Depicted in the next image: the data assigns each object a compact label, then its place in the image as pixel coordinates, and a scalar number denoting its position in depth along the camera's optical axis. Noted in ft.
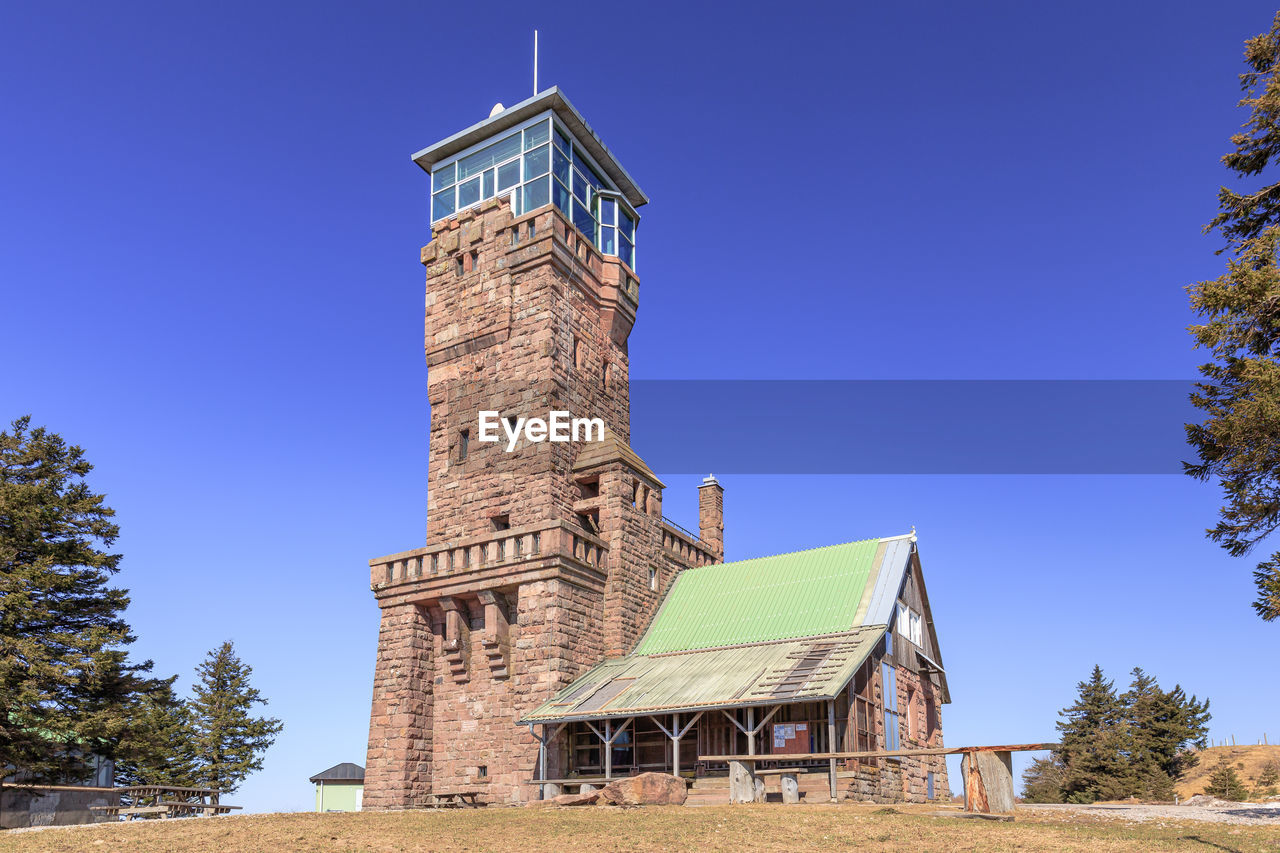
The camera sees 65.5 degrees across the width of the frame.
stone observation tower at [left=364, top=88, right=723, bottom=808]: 96.94
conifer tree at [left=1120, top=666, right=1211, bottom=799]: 141.18
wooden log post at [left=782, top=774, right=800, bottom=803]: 72.79
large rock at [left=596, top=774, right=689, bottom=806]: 67.46
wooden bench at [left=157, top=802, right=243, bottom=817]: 93.47
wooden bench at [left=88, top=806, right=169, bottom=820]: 85.92
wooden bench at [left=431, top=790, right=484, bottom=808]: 89.90
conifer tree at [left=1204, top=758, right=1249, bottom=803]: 124.47
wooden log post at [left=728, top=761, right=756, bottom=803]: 73.72
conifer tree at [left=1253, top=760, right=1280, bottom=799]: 148.05
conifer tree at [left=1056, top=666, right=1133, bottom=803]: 137.80
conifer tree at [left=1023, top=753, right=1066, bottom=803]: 161.79
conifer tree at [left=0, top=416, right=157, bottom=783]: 90.63
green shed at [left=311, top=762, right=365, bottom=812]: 177.18
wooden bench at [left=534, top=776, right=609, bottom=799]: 84.53
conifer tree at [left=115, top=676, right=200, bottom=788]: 97.30
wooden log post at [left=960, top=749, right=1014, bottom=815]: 61.11
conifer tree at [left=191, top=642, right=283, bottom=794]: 157.17
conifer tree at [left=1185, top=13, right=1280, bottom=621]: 59.26
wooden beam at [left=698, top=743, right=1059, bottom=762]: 60.34
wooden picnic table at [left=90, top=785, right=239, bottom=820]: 87.53
